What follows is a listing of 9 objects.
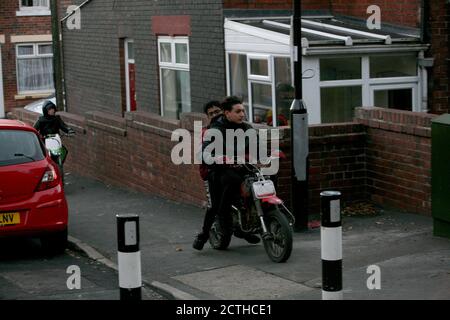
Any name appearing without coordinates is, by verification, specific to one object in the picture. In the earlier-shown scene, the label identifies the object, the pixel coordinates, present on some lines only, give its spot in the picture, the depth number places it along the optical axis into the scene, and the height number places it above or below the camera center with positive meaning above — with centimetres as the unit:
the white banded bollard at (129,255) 697 -152
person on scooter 1786 -142
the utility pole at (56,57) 2166 -29
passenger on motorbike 1062 -158
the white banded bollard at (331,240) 732 -152
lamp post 1174 -135
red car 1094 -166
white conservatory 1588 -55
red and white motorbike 996 -188
